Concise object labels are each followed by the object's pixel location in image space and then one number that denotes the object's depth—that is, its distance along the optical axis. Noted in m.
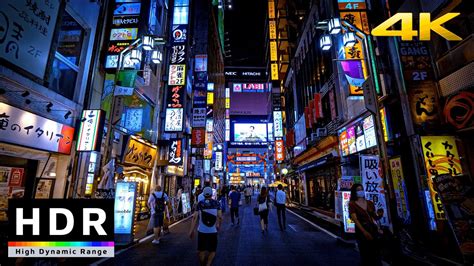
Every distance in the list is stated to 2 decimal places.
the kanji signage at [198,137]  21.92
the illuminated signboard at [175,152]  16.72
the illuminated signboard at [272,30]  33.81
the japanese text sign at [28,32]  6.00
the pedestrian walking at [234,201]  11.97
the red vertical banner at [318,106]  16.58
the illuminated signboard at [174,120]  16.39
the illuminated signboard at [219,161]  42.26
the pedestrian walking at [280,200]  10.34
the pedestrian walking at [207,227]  4.30
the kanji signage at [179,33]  18.19
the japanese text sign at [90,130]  8.35
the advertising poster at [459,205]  4.95
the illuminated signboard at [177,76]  17.19
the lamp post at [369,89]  5.38
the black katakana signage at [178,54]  17.69
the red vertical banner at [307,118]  19.11
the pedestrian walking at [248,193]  24.75
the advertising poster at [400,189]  8.55
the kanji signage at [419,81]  8.20
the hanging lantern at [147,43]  8.30
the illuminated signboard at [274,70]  34.67
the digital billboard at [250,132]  61.28
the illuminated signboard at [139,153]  12.28
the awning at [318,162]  15.91
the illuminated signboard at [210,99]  33.49
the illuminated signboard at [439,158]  7.43
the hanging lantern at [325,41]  7.74
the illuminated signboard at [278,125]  31.27
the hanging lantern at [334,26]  7.34
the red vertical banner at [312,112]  17.58
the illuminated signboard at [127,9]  11.01
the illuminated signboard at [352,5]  12.31
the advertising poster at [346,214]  7.31
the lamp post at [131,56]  7.32
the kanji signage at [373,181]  6.22
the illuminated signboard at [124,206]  7.44
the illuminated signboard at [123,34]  10.45
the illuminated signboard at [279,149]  31.08
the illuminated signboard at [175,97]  16.88
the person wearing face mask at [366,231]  3.90
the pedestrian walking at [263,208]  9.80
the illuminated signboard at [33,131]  6.09
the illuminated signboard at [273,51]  33.88
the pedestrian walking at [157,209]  7.70
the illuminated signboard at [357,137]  10.98
